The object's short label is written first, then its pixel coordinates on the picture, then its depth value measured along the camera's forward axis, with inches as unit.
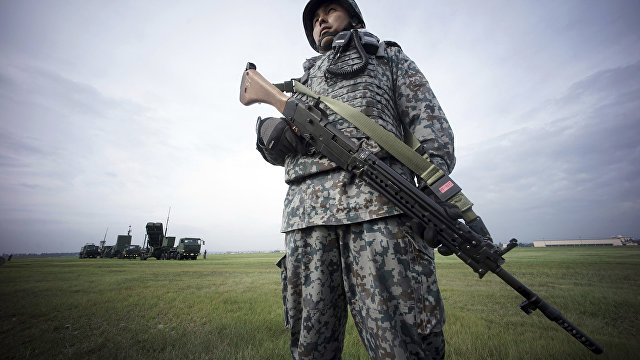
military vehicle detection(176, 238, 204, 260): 986.7
